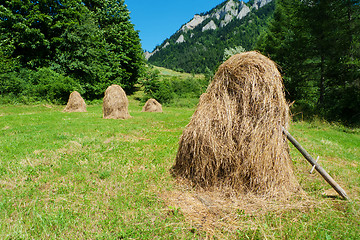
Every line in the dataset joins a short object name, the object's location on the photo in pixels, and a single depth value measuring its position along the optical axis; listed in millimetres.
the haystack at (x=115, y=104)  16312
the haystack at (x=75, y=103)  20703
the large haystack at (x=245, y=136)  4344
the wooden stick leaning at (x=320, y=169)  4234
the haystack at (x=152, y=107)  23845
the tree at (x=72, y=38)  25266
